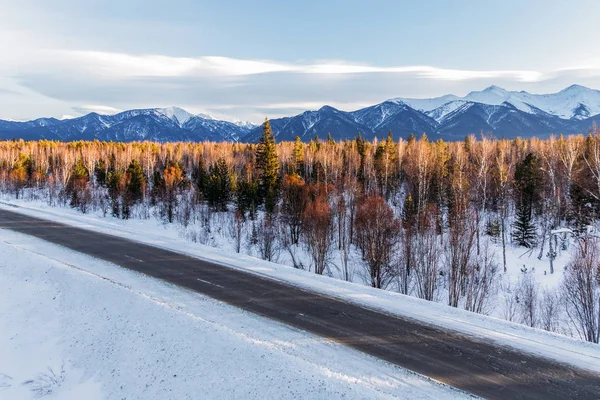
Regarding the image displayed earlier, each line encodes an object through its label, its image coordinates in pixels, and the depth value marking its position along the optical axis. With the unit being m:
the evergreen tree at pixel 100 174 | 76.56
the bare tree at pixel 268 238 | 36.01
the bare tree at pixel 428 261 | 26.61
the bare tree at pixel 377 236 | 29.91
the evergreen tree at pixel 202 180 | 60.82
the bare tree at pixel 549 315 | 21.73
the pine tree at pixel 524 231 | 43.62
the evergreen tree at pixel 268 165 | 50.25
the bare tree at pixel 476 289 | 24.02
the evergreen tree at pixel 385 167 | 61.19
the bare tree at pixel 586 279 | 19.25
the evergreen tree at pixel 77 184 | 62.06
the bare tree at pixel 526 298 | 23.78
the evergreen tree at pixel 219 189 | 58.59
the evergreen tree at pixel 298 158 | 71.40
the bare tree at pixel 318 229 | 33.19
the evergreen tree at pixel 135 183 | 61.09
